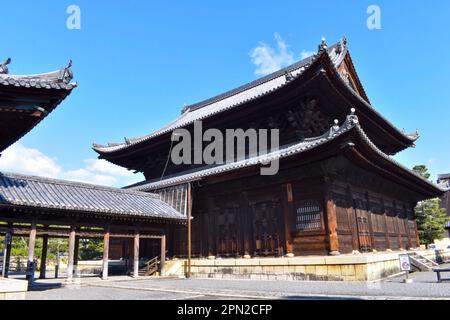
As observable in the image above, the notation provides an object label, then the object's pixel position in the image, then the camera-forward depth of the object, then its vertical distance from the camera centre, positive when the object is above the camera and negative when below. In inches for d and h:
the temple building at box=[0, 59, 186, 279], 287.1 +79.5
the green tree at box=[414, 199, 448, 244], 1208.8 +75.0
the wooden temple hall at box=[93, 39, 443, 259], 570.9 +123.0
